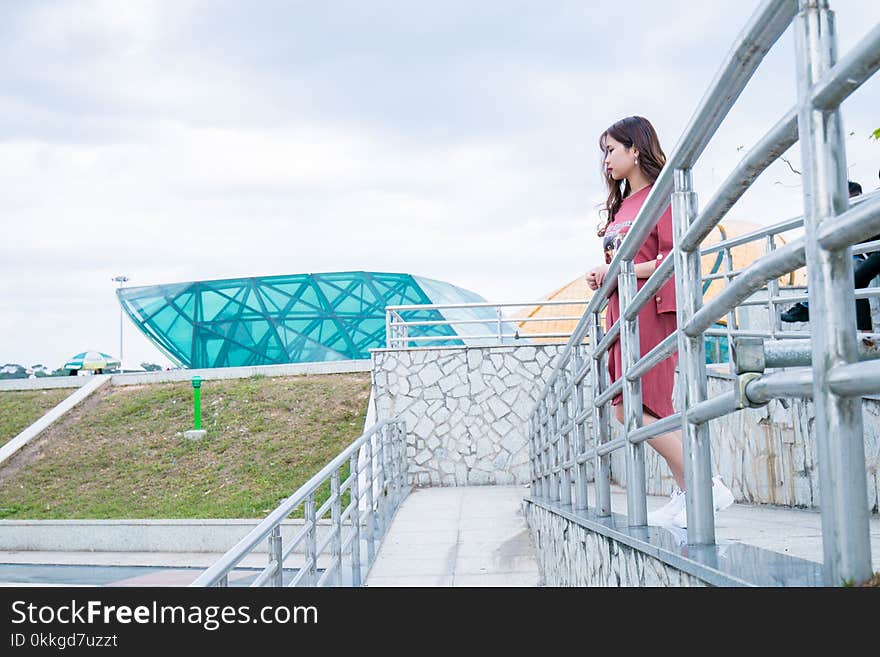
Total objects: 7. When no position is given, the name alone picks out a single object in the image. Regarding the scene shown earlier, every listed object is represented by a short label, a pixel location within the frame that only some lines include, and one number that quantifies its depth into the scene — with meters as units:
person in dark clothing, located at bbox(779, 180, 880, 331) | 4.30
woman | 2.87
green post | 14.48
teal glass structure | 25.16
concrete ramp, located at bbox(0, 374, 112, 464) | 15.66
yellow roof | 17.20
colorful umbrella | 23.96
